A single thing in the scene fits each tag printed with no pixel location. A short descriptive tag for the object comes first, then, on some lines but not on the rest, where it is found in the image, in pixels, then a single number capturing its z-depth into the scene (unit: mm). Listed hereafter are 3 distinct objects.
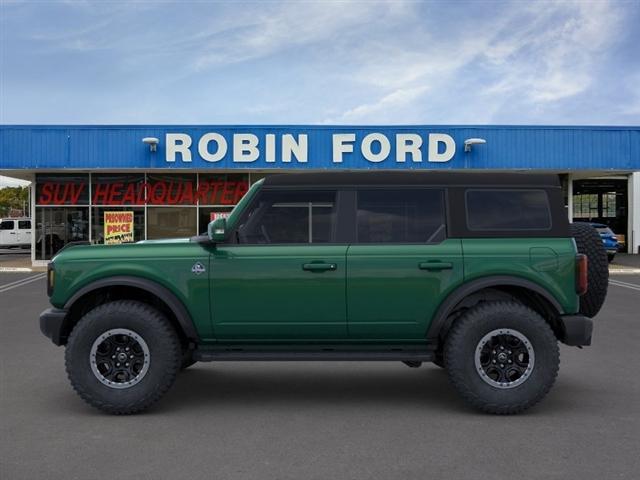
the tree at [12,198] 89938
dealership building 22594
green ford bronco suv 5137
